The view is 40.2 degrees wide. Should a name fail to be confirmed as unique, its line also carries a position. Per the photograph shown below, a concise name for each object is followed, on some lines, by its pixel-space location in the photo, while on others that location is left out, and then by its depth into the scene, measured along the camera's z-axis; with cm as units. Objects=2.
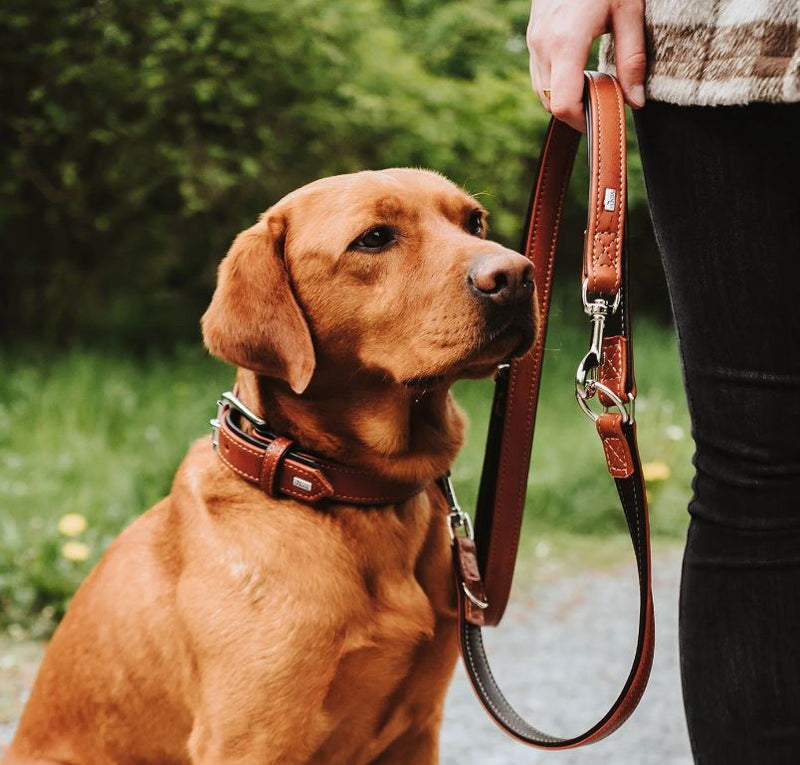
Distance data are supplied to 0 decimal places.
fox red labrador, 208
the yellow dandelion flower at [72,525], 389
